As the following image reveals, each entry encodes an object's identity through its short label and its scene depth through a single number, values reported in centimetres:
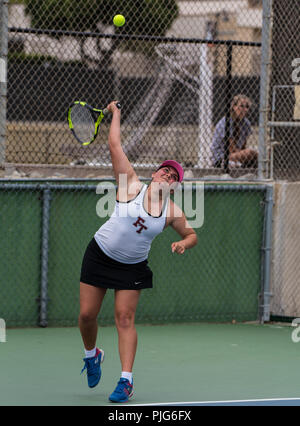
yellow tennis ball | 1441
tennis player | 1143
